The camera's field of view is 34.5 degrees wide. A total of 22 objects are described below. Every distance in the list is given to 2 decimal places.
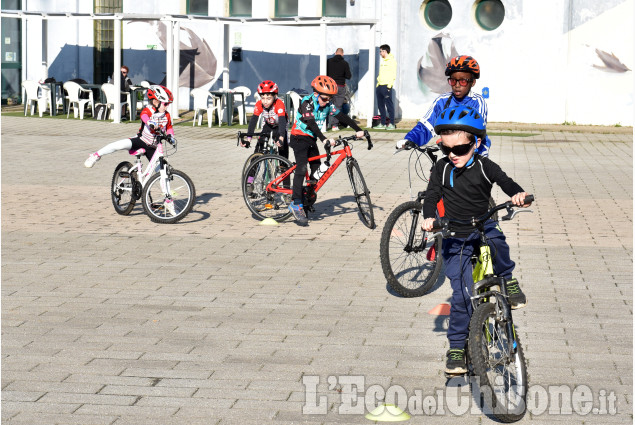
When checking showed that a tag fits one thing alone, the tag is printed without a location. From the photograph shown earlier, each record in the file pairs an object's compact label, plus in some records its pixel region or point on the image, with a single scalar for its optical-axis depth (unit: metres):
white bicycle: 11.41
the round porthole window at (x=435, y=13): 27.89
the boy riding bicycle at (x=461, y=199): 5.70
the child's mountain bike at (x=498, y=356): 5.12
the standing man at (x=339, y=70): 25.38
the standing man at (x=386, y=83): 25.42
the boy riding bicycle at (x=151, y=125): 11.57
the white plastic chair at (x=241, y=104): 26.19
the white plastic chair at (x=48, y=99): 27.28
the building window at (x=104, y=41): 30.92
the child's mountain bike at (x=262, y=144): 12.43
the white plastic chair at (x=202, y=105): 25.38
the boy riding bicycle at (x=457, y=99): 8.14
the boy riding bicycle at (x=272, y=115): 12.62
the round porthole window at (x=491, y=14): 27.56
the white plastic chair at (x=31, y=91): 27.42
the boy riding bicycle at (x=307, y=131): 11.09
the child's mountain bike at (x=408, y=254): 8.04
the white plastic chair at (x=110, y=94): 26.11
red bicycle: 11.19
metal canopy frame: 25.23
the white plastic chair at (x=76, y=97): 26.64
